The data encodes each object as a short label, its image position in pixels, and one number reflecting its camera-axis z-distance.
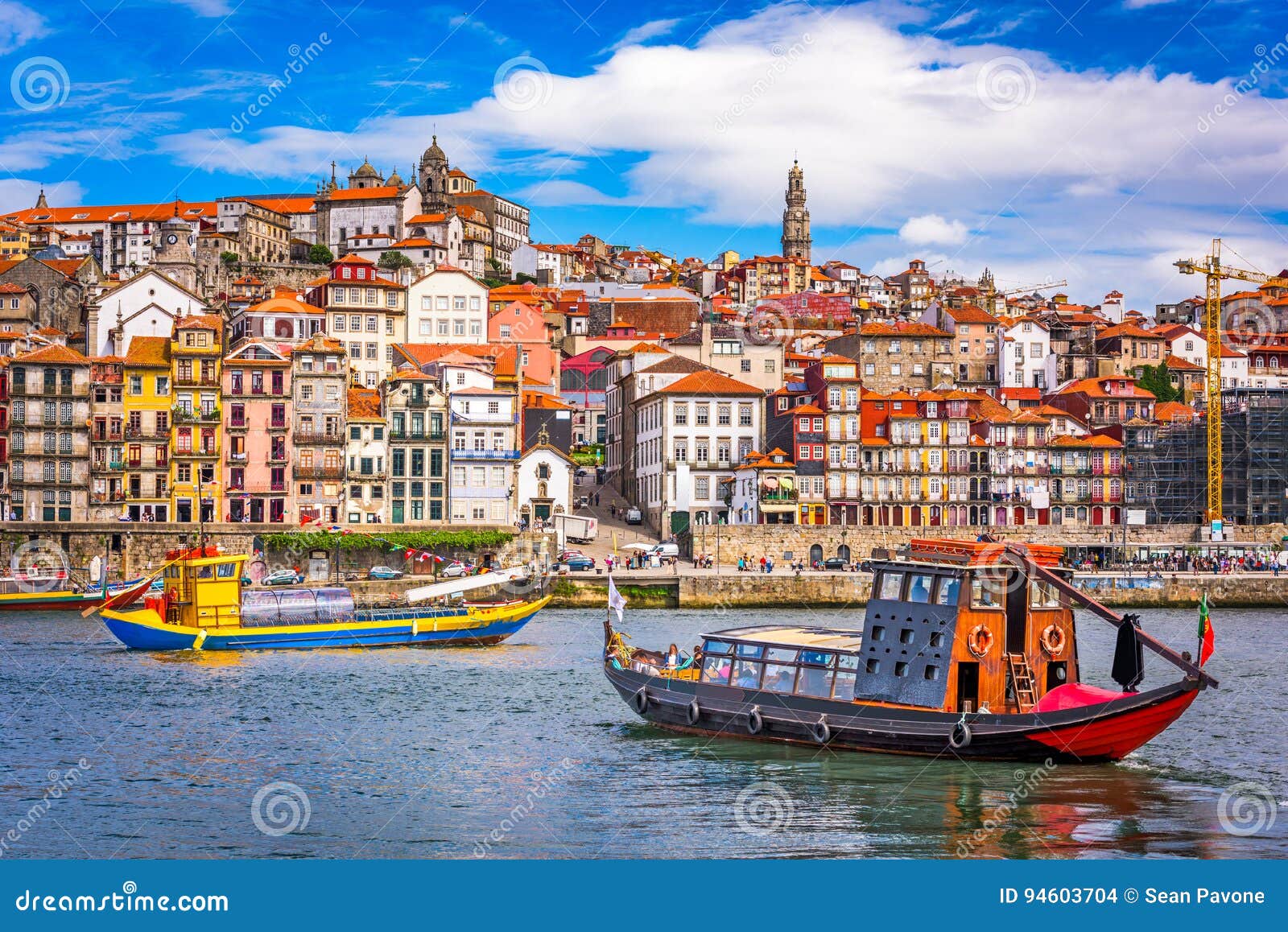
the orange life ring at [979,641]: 28.78
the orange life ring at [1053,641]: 29.38
